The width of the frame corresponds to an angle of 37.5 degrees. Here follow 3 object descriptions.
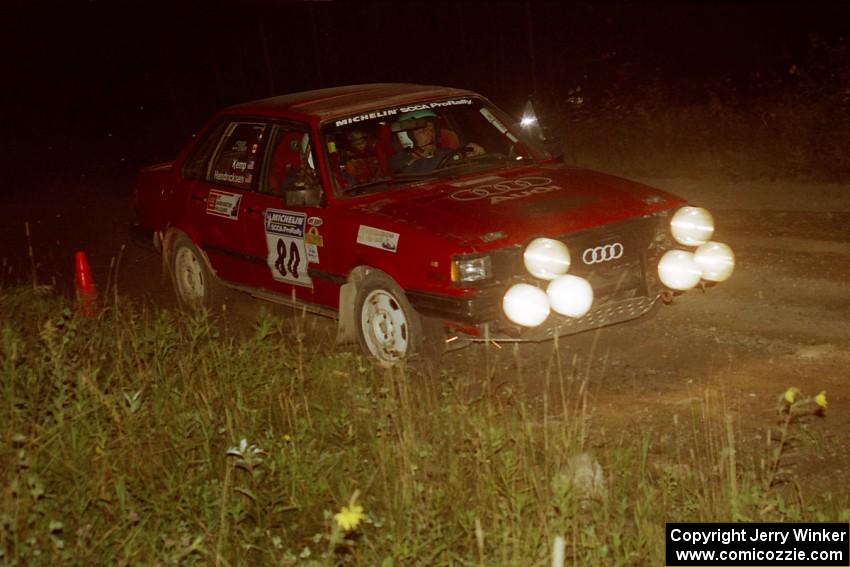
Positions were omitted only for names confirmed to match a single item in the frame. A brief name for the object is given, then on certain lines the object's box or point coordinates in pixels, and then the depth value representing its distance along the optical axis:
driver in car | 8.05
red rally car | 6.68
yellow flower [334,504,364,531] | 4.03
